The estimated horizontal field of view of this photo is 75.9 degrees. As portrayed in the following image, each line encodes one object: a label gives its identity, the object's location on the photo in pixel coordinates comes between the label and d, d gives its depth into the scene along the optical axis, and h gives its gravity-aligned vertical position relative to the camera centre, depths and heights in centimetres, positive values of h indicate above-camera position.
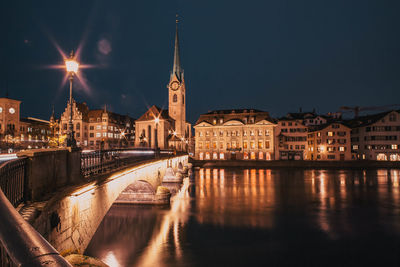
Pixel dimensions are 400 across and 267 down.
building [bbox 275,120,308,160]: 7875 +31
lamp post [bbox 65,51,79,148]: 1018 +324
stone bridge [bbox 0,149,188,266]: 245 -110
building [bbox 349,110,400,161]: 6900 +77
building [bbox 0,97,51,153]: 6854 +719
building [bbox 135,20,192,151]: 8594 +841
